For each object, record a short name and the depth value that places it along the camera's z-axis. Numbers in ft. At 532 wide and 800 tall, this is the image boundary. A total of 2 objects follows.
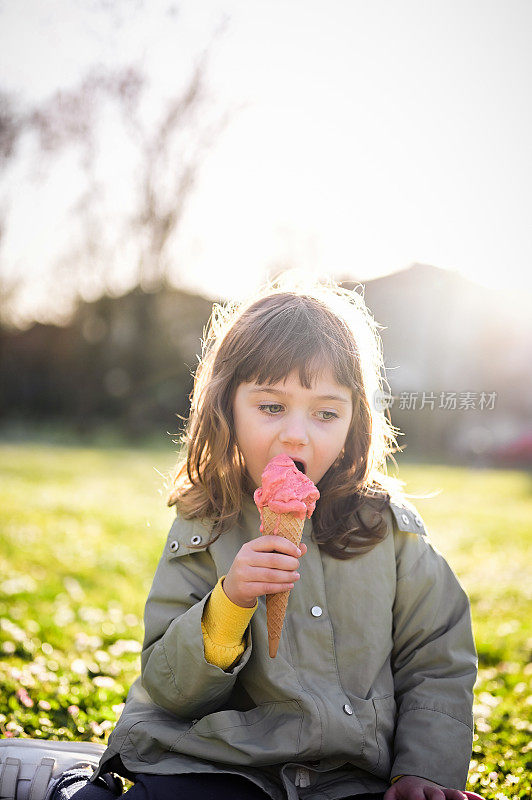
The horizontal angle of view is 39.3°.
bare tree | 29.25
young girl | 6.16
